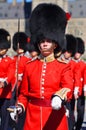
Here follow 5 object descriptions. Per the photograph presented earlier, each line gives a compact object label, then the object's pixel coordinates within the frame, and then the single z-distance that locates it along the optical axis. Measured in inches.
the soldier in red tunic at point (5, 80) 493.4
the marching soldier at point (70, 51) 576.1
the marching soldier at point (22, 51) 559.5
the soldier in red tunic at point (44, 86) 310.3
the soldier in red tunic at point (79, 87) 578.2
